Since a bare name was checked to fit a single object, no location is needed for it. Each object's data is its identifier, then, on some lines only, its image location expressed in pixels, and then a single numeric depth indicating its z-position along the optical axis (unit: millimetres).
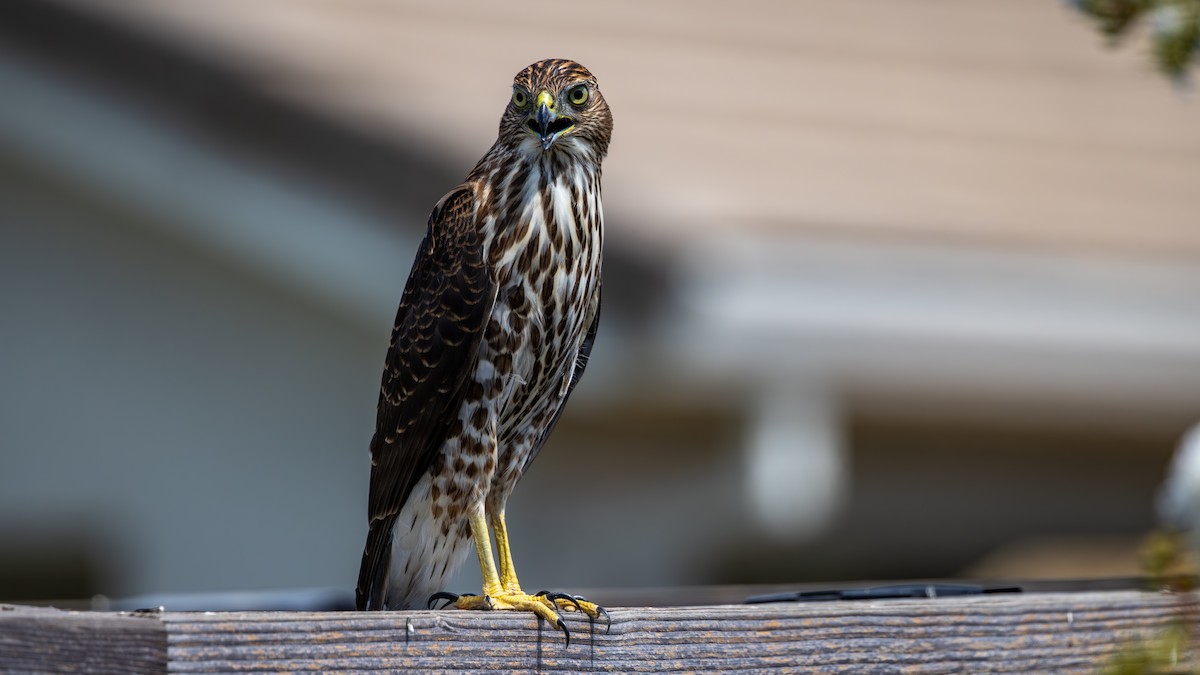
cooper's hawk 11730
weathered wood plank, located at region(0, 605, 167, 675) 11356
